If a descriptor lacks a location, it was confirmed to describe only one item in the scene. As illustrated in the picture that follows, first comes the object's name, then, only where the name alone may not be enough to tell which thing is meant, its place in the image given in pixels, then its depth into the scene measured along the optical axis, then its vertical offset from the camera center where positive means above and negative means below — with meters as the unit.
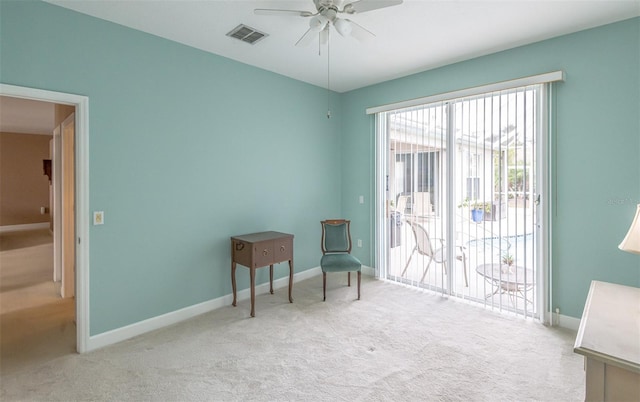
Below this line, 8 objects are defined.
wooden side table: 3.37 -0.57
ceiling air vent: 2.89 +1.57
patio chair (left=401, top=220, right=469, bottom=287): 3.91 -0.64
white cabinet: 1.24 -0.63
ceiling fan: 2.16 +1.32
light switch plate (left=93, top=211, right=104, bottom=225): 2.70 -0.14
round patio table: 3.29 -0.82
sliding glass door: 3.24 +0.03
